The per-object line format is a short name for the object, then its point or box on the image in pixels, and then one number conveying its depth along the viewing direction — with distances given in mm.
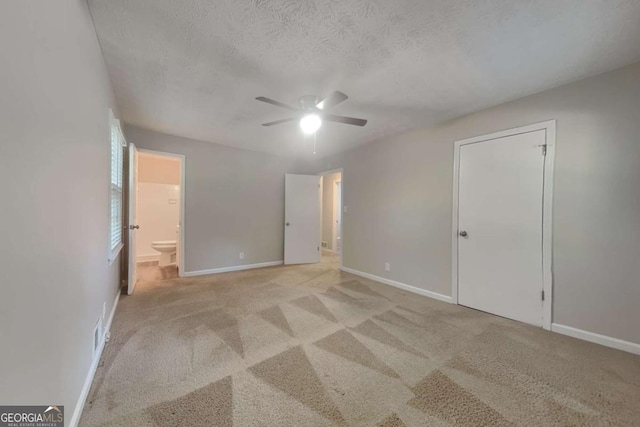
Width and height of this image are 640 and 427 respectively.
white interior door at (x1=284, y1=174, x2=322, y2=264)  4859
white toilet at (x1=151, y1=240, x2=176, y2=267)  4496
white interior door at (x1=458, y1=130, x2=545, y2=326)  2348
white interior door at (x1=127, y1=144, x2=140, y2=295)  3008
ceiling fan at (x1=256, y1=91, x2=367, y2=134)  2309
